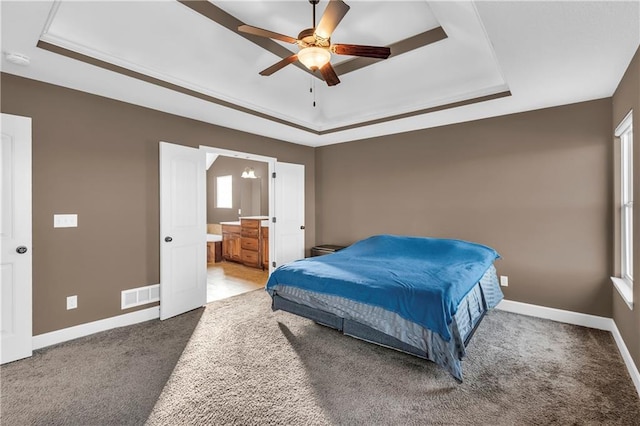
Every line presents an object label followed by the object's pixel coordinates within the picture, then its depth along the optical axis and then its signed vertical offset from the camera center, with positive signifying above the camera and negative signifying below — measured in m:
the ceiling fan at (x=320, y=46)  1.99 +1.18
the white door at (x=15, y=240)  2.49 -0.23
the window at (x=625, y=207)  2.73 +0.03
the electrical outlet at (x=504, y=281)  3.70 -0.87
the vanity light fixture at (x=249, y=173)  6.93 +0.88
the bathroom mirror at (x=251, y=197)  7.22 +0.35
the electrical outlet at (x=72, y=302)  2.91 -0.88
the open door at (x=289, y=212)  5.00 -0.02
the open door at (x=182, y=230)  3.48 -0.22
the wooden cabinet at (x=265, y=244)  5.96 -0.65
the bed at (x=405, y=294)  2.23 -0.72
